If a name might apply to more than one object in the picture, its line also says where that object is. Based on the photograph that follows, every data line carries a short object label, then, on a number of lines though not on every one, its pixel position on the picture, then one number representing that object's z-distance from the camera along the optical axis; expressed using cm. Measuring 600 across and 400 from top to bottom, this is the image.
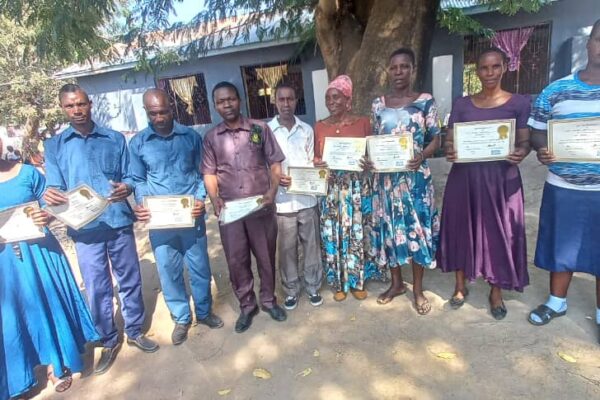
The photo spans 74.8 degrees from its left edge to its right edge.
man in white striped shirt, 317
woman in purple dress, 272
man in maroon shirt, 299
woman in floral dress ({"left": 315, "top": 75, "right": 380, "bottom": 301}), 309
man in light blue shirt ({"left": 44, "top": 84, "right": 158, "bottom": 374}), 274
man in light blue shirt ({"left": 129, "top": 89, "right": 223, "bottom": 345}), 291
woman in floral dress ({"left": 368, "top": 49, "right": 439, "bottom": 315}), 293
